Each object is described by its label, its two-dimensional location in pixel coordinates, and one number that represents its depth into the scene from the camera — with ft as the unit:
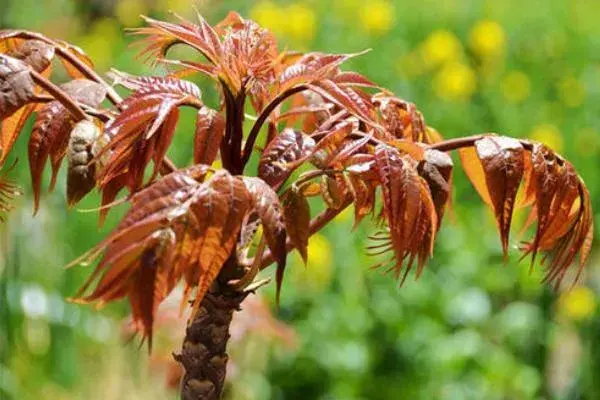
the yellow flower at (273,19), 21.53
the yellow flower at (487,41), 22.37
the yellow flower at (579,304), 15.79
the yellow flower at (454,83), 20.55
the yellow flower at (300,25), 21.49
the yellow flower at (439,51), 21.25
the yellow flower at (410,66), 21.41
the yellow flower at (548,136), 19.35
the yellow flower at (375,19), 22.45
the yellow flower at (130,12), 26.79
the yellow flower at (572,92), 21.61
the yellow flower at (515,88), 21.45
